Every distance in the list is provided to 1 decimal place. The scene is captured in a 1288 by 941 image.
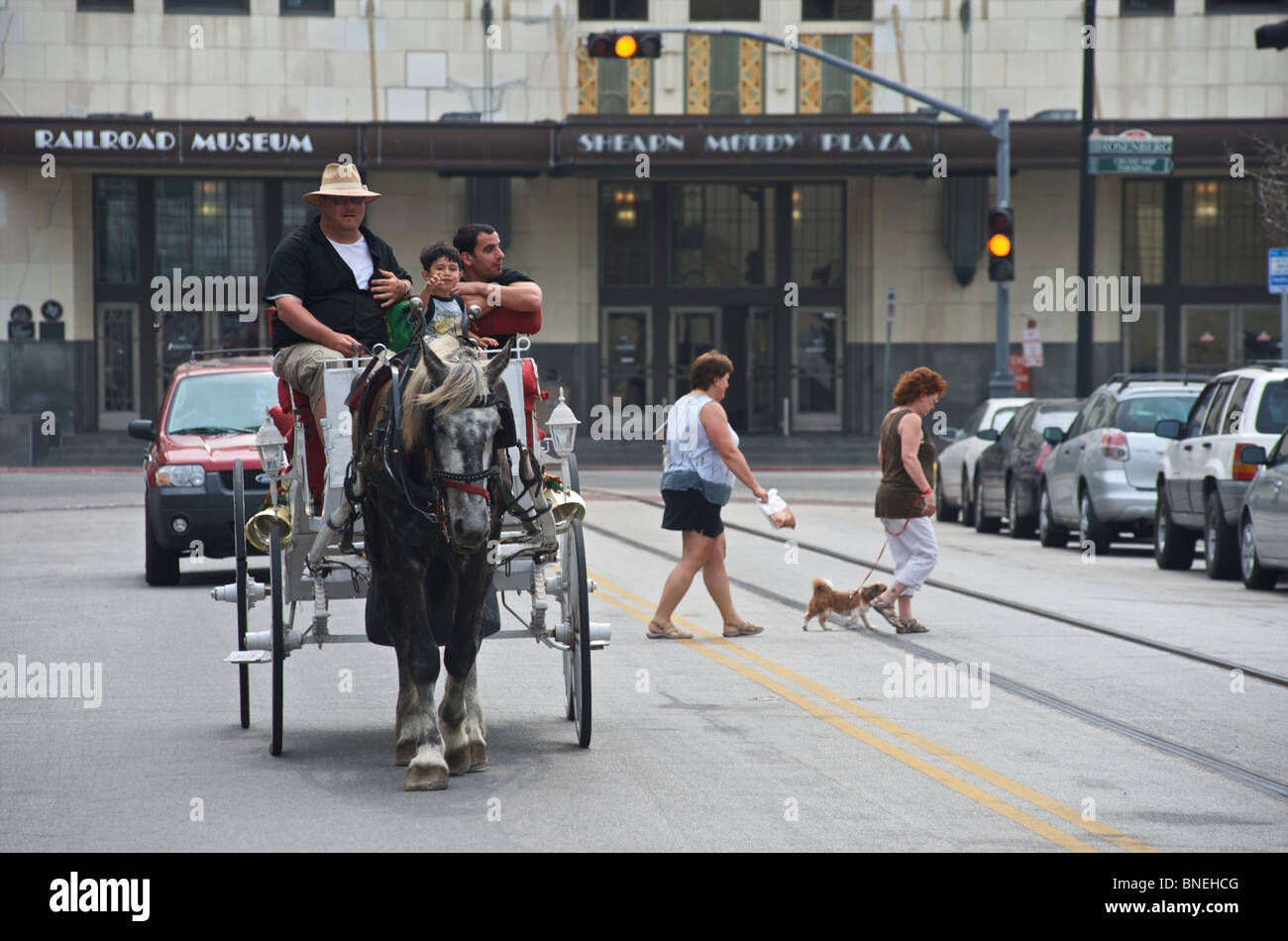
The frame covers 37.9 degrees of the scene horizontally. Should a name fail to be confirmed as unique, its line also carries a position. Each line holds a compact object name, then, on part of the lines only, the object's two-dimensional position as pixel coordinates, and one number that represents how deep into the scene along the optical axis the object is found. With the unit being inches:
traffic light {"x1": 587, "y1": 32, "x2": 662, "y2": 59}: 996.6
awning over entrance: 1515.7
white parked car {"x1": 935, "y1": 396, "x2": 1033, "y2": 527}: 982.4
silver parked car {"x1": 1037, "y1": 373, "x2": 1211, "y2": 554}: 764.6
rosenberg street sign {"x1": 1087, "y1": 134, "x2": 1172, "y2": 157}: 1075.3
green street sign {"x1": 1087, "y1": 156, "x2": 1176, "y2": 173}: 1074.7
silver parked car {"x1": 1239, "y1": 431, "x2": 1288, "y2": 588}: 600.1
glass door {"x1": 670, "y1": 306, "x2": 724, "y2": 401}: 1670.8
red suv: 613.6
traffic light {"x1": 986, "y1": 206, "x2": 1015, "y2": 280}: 1092.5
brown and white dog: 506.0
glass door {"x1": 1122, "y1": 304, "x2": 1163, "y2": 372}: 1676.9
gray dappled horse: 274.1
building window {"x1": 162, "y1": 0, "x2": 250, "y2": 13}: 1588.3
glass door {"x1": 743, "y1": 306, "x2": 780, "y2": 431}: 1676.9
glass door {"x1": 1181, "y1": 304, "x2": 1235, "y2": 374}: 1672.0
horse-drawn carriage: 277.0
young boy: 317.7
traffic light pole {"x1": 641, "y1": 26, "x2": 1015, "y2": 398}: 1120.2
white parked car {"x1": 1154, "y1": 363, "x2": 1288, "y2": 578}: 658.8
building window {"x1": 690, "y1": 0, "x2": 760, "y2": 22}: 1642.5
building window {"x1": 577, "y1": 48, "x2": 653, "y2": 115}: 1604.3
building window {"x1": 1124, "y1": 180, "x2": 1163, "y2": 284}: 1674.5
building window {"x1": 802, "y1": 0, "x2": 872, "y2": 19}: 1626.5
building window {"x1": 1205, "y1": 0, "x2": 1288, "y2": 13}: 1622.8
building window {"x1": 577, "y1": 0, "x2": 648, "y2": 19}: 1635.1
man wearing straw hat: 324.2
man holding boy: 329.4
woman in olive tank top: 510.3
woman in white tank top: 497.0
